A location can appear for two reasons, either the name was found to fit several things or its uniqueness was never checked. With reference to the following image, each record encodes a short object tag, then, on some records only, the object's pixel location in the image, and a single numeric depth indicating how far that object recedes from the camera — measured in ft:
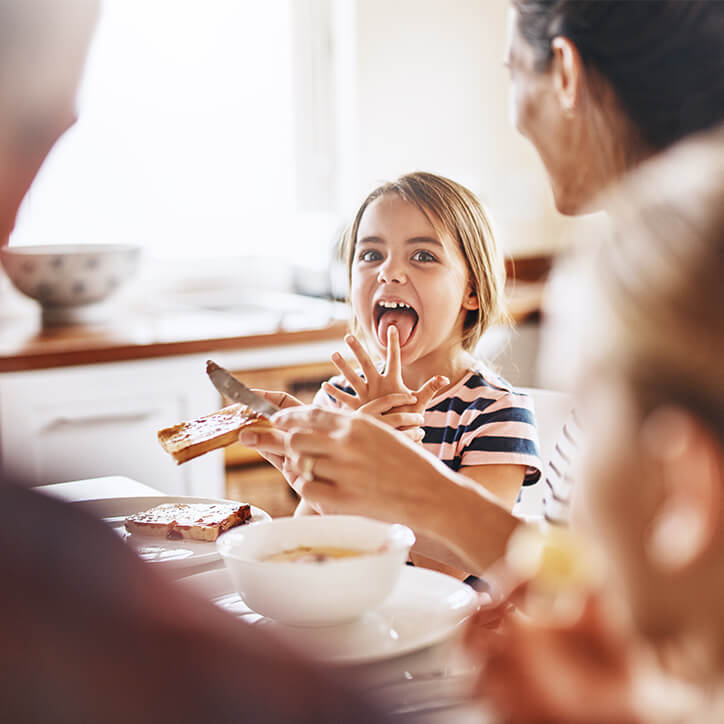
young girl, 5.05
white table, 2.32
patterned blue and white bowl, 9.31
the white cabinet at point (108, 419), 8.32
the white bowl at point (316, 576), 2.76
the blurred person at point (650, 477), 1.44
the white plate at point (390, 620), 2.77
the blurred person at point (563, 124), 3.09
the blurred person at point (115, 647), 1.26
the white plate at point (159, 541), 3.64
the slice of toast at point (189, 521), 3.86
